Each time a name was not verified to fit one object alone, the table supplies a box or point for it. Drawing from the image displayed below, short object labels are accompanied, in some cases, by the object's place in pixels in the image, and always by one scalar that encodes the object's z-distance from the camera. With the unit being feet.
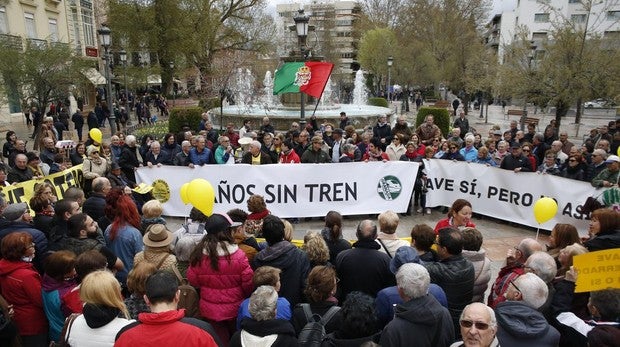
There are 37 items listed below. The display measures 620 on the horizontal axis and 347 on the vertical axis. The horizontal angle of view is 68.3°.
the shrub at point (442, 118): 59.56
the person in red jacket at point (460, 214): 17.66
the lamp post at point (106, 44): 52.54
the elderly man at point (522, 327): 9.59
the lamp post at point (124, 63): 78.56
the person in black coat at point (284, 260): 13.26
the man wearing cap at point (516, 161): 28.60
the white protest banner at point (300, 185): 28.66
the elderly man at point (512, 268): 12.56
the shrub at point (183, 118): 59.72
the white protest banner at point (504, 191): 26.09
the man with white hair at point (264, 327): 9.69
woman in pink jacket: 12.42
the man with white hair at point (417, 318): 9.91
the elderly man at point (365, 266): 13.43
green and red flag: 42.06
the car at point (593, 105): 129.07
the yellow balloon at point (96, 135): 31.30
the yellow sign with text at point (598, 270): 11.22
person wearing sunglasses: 8.97
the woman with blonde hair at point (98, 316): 9.41
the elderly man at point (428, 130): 37.40
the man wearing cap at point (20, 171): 25.48
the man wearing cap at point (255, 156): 29.19
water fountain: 60.49
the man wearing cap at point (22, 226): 14.76
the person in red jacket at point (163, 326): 8.28
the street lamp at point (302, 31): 39.73
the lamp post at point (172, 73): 118.52
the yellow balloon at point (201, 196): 16.10
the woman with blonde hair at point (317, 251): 13.76
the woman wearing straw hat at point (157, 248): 13.30
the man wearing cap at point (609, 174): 24.02
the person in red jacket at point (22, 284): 12.41
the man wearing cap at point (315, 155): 29.45
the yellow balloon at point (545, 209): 18.52
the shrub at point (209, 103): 81.24
